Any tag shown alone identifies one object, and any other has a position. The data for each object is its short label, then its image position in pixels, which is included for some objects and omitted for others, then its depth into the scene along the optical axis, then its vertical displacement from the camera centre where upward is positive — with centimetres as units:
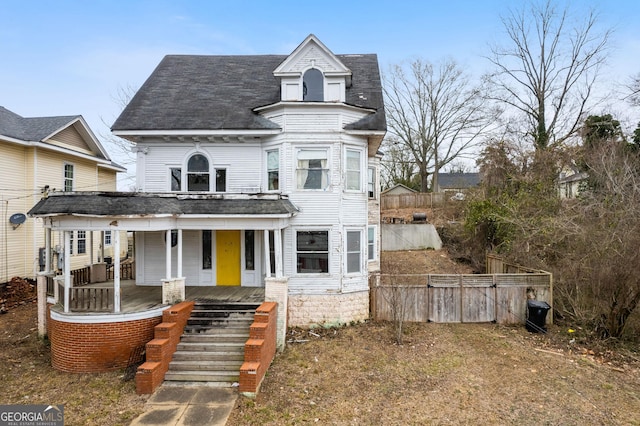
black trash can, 1084 -331
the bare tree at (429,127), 3556 +911
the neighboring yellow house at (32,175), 1517 +195
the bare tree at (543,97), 2523 +877
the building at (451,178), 4909 +508
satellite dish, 1528 -19
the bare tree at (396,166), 3912 +604
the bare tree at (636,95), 1947 +679
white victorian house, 1141 +117
